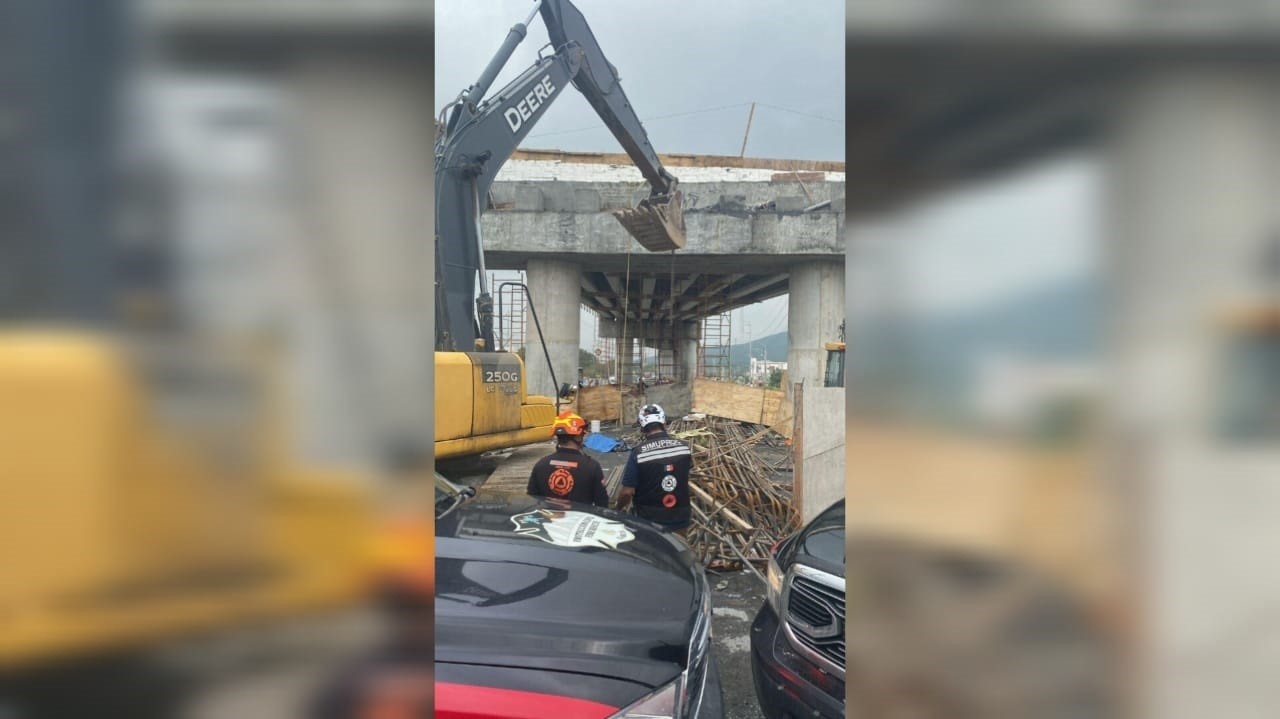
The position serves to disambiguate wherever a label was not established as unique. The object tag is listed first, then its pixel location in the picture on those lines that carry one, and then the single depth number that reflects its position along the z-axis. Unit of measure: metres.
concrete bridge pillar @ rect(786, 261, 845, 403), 18.89
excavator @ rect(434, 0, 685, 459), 6.50
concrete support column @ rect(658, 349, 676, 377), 44.09
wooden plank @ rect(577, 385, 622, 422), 16.12
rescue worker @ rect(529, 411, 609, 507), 4.61
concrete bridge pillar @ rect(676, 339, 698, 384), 40.41
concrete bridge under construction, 18.08
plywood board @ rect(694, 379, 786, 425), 17.04
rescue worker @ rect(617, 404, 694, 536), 5.07
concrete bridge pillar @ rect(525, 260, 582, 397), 19.17
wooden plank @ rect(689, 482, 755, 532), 6.67
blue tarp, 6.95
